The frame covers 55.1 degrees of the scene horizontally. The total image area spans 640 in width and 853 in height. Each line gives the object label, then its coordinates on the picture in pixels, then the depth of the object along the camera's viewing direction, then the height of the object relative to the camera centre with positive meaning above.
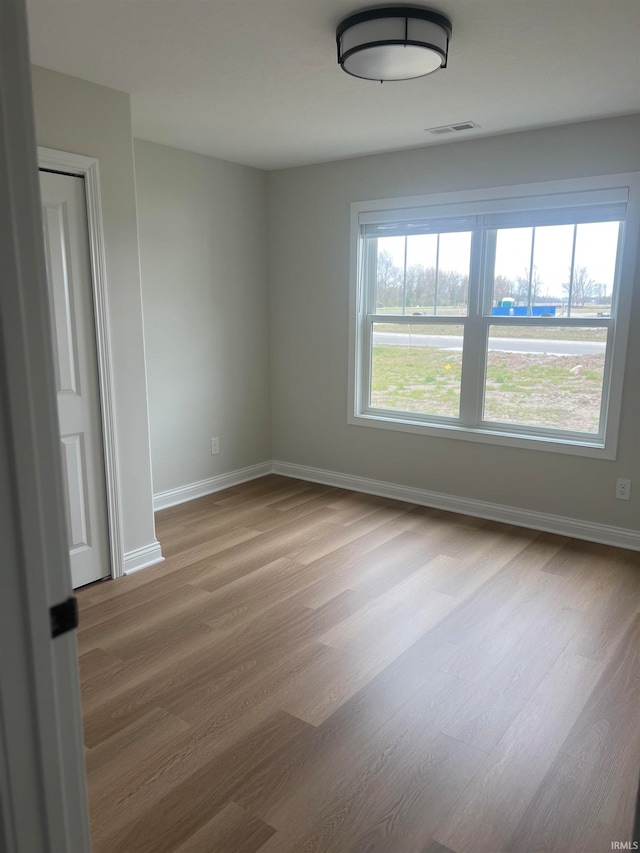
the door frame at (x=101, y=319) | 2.91 -0.03
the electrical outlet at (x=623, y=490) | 3.71 -1.03
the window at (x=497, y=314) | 3.70 +0.02
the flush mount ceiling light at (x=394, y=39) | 2.27 +1.03
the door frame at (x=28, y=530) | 0.83 -0.31
